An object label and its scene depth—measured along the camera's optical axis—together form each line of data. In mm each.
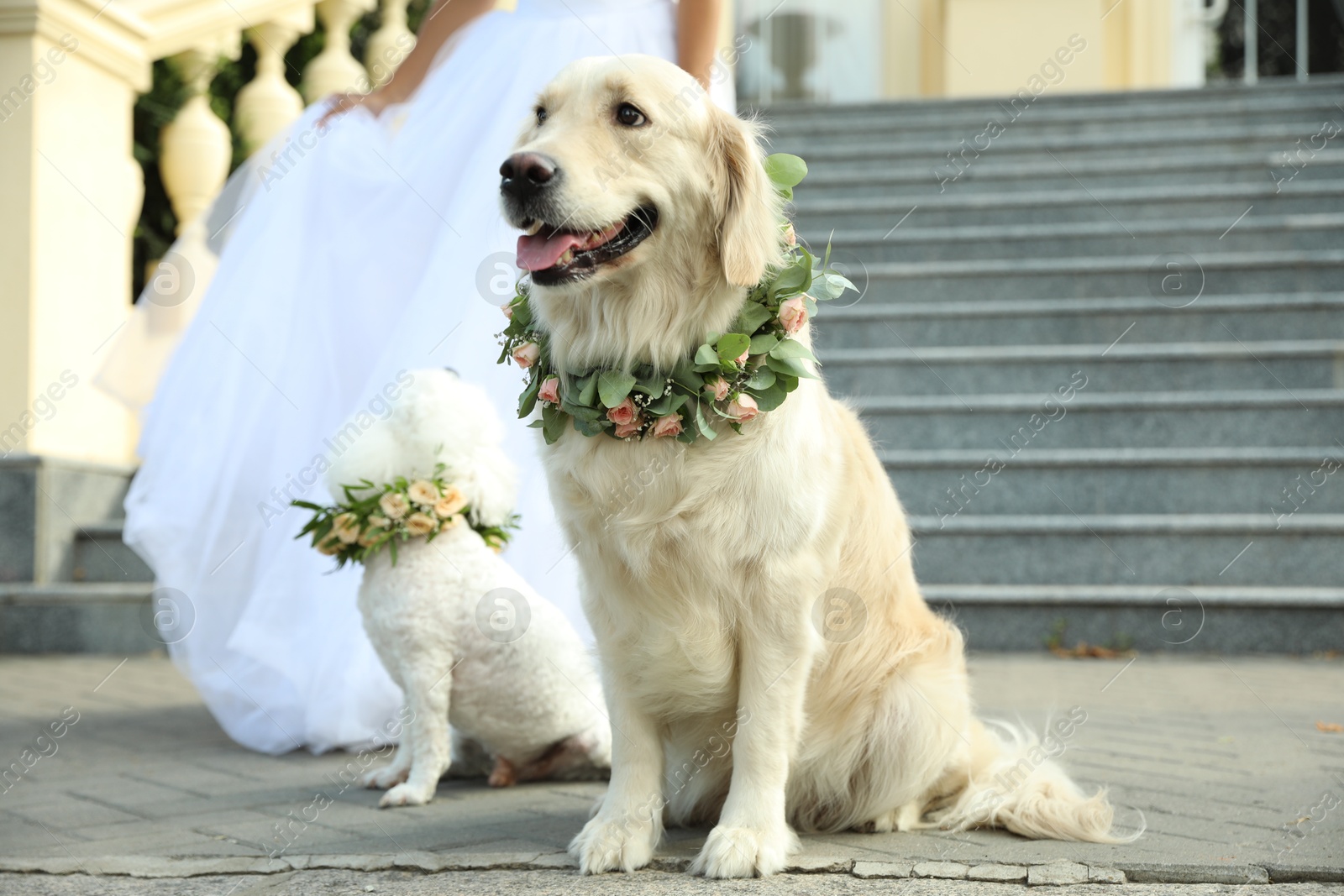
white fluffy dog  2830
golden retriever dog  2215
